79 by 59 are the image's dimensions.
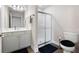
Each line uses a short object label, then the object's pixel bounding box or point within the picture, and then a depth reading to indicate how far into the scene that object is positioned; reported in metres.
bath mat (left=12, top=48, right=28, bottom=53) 1.24
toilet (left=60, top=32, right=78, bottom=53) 1.22
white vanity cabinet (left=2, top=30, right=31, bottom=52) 1.16
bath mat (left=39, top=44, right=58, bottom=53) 1.26
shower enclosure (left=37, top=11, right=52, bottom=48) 1.28
